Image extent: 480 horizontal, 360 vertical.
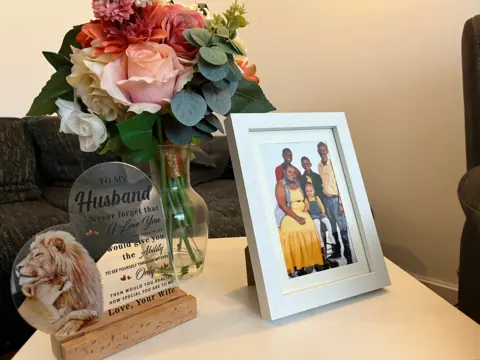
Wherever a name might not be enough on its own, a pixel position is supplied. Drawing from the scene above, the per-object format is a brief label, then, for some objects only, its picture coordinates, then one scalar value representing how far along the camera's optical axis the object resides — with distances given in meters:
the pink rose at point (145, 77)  0.58
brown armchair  0.88
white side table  0.54
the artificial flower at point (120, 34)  0.60
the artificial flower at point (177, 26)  0.62
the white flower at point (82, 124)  0.62
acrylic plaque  0.50
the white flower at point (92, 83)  0.60
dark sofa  1.39
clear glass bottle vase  0.71
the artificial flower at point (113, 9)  0.58
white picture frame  0.60
